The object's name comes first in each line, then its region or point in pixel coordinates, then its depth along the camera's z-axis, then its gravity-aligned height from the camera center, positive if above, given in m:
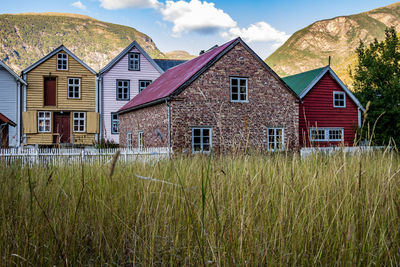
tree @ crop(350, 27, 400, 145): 21.44 +3.79
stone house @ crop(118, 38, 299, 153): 16.34 +1.98
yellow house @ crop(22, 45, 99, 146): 24.56 +3.17
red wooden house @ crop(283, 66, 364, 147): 22.20 +2.33
